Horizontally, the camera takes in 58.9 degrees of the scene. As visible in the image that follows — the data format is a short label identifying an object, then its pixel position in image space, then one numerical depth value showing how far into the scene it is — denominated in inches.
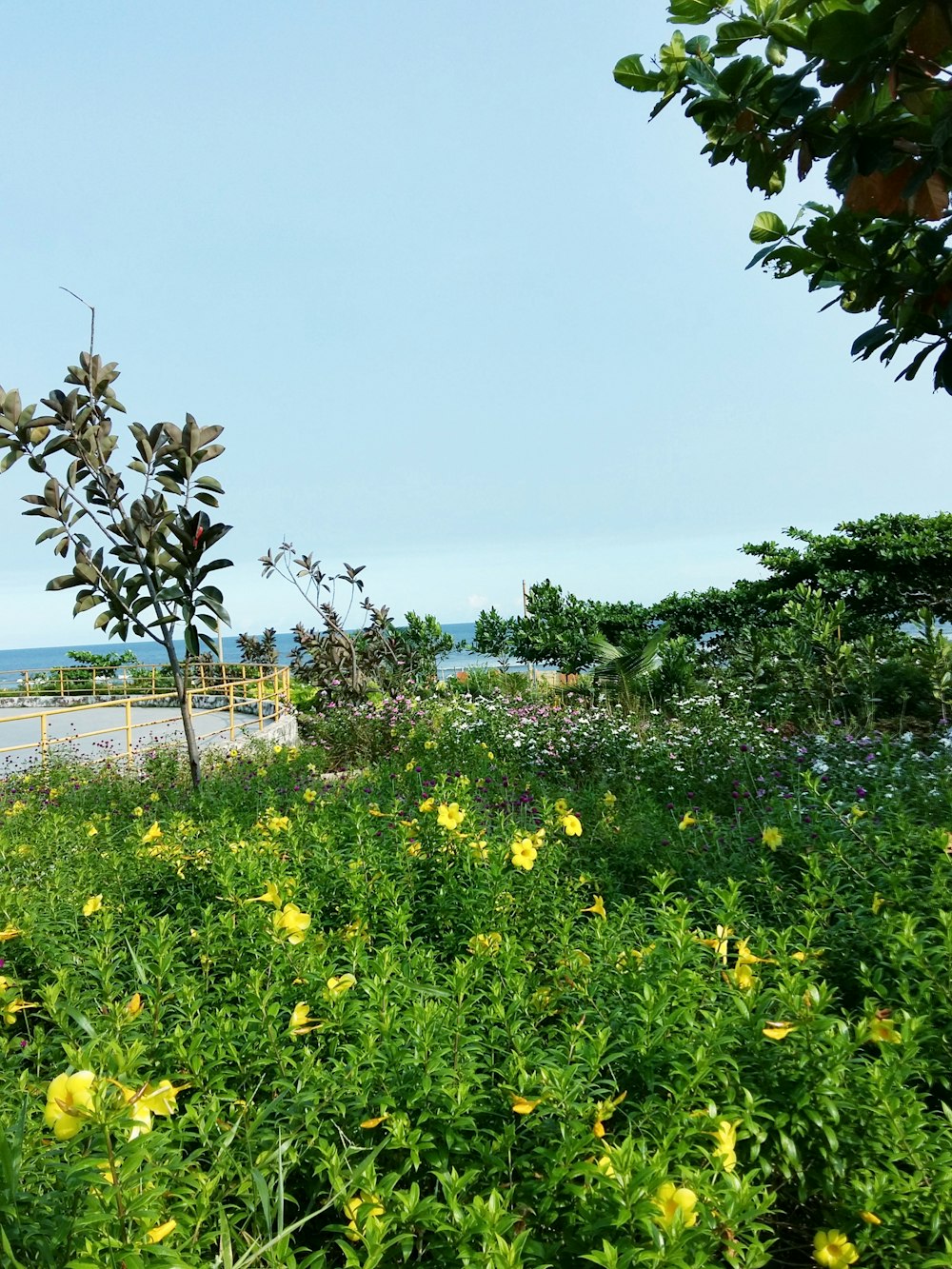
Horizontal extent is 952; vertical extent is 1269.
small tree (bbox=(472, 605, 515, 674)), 794.2
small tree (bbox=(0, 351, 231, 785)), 283.3
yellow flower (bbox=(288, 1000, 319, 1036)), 80.0
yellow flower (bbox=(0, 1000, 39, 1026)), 88.2
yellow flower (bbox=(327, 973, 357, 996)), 84.2
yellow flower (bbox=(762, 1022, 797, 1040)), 73.7
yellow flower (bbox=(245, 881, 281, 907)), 102.4
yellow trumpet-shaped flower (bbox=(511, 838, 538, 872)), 117.6
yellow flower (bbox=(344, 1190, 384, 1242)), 58.7
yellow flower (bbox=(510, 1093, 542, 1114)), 66.2
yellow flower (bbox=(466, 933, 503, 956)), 99.3
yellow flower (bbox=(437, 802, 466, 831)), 133.6
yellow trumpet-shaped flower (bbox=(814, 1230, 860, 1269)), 62.7
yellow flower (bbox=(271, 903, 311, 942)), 91.9
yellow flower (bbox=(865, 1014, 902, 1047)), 76.2
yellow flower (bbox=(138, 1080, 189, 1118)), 59.2
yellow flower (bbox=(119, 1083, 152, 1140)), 56.9
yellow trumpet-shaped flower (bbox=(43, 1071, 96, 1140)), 54.1
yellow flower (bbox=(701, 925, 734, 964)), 94.0
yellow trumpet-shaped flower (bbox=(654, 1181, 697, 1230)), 55.0
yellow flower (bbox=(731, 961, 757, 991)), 85.7
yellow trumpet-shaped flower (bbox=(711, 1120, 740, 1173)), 63.3
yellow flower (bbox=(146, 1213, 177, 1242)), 53.0
